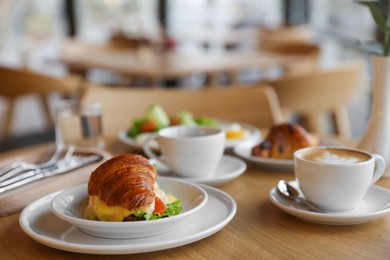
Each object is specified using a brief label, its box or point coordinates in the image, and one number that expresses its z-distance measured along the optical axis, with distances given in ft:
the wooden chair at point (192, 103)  6.43
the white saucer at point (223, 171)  3.55
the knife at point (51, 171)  3.34
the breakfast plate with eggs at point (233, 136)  4.64
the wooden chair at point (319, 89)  8.68
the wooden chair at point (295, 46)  12.21
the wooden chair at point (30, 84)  11.33
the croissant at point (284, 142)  4.15
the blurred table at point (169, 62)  10.92
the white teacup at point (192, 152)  3.51
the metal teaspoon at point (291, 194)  3.00
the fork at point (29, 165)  3.51
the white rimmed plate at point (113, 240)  2.42
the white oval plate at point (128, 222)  2.45
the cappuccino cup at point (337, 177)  2.84
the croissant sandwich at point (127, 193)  2.53
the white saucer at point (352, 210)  2.76
